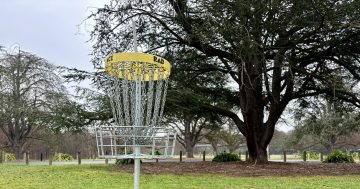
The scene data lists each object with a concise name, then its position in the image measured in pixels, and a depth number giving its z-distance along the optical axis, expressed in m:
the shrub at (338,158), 23.77
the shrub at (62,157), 35.05
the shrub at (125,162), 19.22
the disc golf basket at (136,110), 4.51
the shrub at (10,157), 32.70
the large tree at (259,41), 13.74
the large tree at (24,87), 35.44
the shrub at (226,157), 22.17
